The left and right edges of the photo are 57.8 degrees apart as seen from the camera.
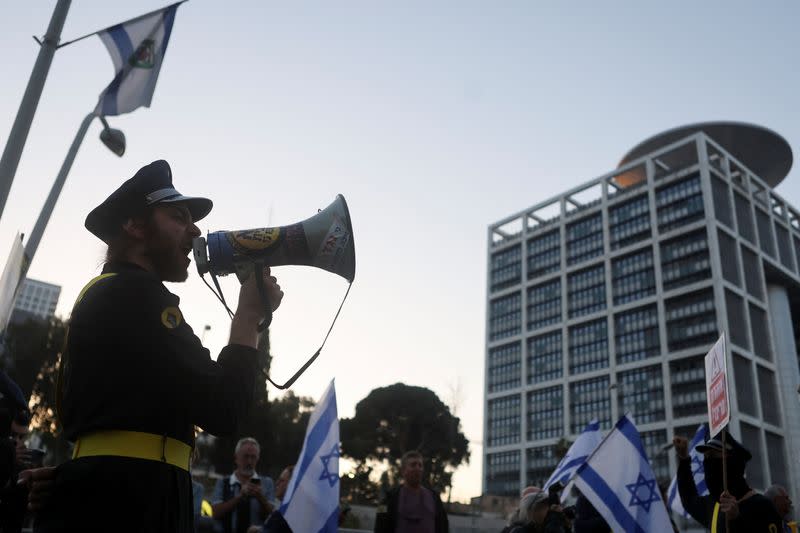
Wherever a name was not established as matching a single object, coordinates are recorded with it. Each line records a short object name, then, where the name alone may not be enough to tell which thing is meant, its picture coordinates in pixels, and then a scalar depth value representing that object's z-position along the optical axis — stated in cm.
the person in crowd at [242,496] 599
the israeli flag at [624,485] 679
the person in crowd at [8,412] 351
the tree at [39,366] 2588
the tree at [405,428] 5616
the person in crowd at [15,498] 355
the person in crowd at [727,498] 480
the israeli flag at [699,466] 955
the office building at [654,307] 6550
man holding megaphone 173
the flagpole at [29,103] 623
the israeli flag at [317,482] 661
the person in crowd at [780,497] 748
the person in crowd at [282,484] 766
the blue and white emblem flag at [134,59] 784
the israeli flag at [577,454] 980
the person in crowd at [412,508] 659
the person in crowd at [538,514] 598
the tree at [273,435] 3762
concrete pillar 6681
